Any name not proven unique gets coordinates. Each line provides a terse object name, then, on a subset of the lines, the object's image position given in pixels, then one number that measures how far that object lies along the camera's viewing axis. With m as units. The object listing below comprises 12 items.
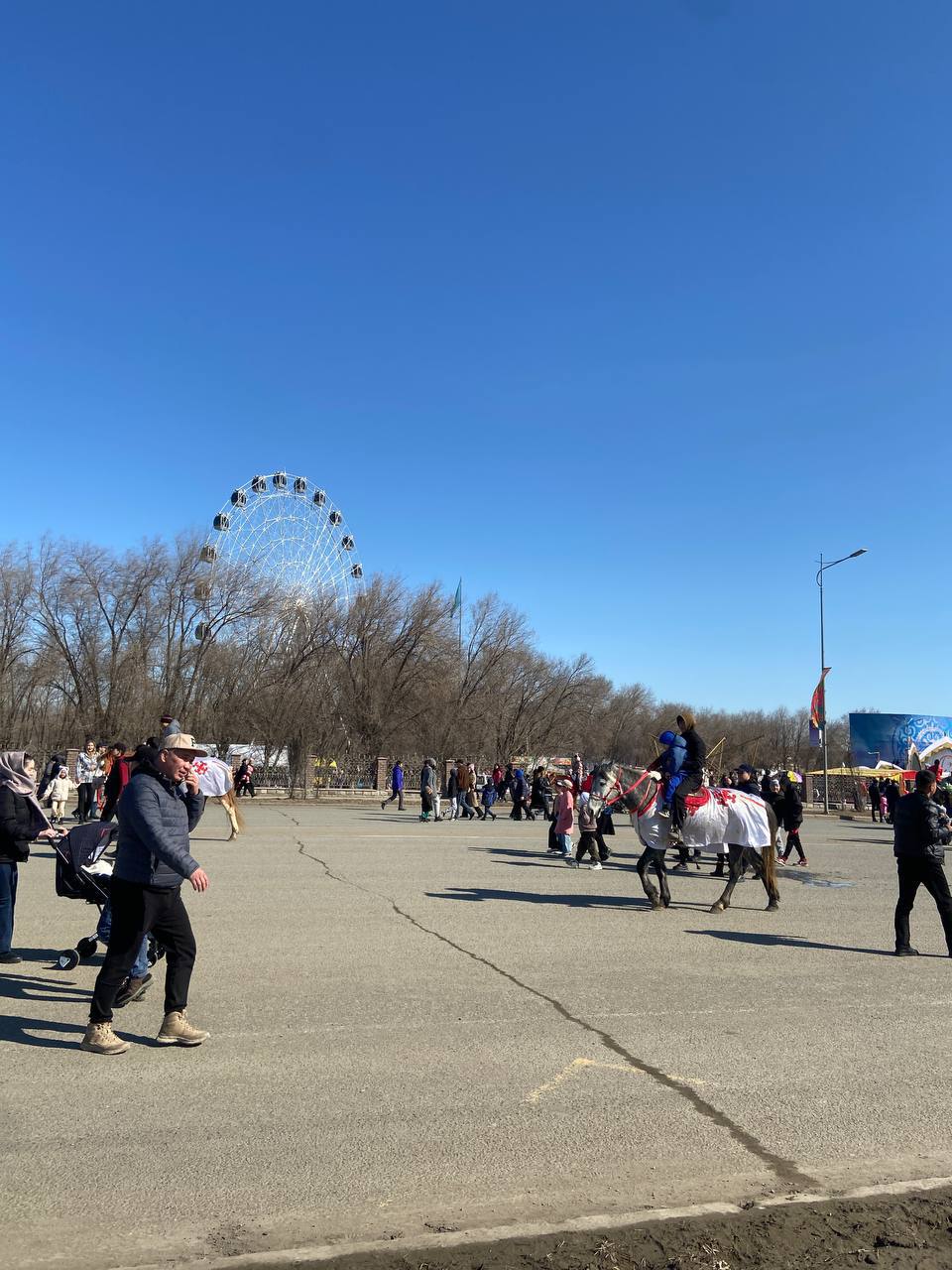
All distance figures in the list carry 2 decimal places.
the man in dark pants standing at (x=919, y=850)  9.71
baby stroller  7.99
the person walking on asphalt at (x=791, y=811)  18.16
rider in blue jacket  12.32
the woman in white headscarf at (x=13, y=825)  8.40
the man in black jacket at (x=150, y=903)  6.11
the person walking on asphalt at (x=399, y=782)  35.54
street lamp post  45.94
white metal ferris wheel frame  51.91
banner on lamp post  46.53
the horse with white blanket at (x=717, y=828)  12.11
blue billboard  73.81
